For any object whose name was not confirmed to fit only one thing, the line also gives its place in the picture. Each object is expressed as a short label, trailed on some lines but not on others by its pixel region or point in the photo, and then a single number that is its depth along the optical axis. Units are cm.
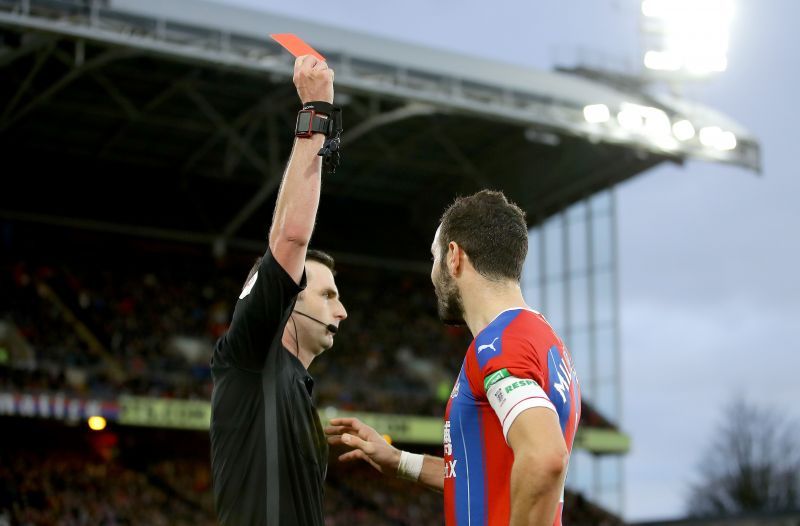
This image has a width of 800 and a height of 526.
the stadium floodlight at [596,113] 2895
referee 390
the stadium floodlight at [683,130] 3031
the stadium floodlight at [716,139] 3075
